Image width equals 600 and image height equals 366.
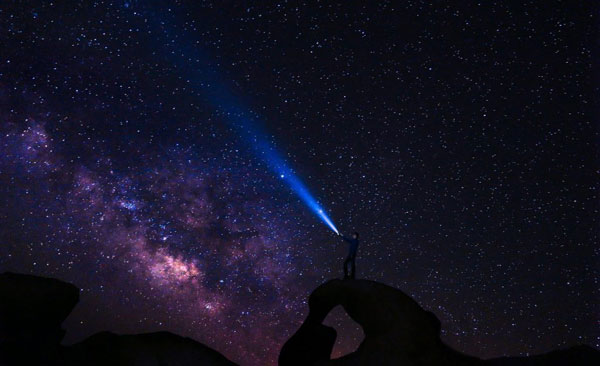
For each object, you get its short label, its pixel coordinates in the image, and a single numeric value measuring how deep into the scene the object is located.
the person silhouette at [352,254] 13.75
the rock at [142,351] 11.94
